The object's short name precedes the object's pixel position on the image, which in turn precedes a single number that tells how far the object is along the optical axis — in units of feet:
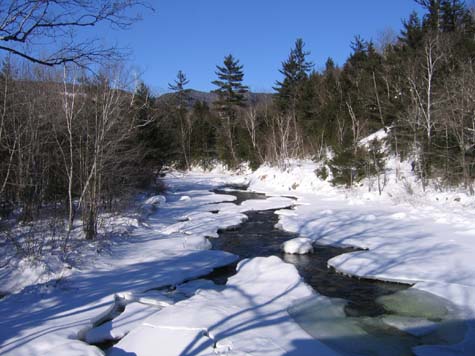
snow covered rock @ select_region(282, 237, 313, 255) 30.30
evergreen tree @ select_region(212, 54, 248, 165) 145.89
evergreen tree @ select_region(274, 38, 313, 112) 125.08
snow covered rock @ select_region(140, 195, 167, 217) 50.30
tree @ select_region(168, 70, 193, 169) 146.30
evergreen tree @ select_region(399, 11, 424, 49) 84.78
